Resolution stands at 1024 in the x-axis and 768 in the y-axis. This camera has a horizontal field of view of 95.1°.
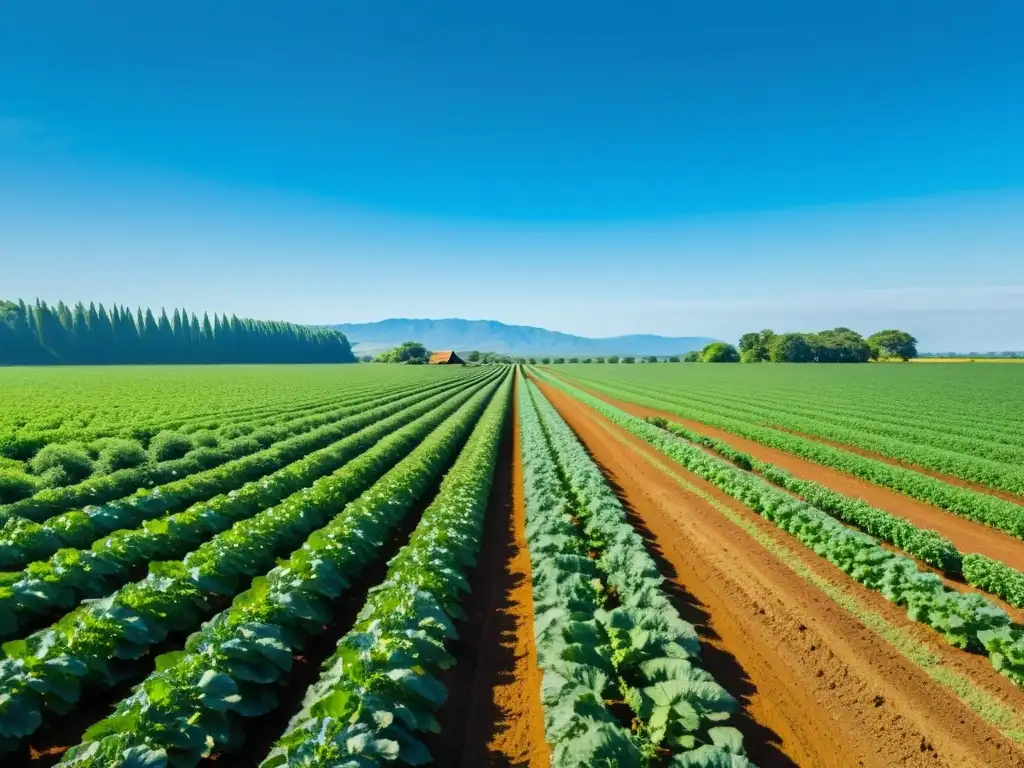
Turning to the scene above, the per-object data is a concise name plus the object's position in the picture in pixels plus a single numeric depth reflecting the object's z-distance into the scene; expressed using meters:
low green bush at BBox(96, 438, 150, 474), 15.60
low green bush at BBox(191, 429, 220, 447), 19.50
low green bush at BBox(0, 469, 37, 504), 12.67
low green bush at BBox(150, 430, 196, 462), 17.62
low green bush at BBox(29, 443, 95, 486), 14.42
